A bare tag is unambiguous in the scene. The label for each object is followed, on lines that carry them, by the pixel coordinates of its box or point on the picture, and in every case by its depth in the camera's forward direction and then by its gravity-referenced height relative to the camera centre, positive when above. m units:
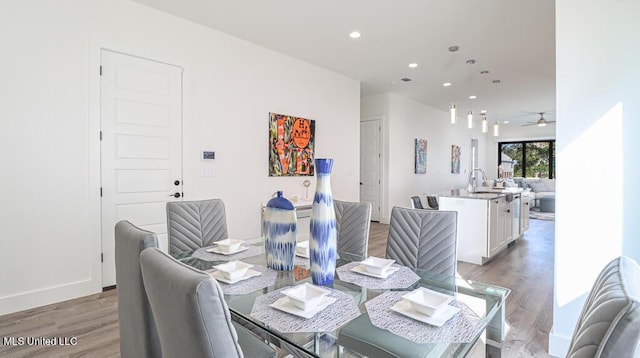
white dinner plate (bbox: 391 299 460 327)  1.04 -0.48
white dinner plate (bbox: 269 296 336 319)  1.10 -0.48
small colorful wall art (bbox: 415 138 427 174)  7.32 +0.53
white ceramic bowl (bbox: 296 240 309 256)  1.87 -0.44
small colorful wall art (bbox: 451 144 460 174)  9.02 +0.55
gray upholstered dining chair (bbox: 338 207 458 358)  1.81 -0.40
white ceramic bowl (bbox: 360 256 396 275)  1.52 -0.45
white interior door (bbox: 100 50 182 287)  2.93 +0.33
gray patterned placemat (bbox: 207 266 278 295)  1.35 -0.49
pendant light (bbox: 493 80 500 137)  5.49 +0.95
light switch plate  3.57 +0.05
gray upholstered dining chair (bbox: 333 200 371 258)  2.23 -0.37
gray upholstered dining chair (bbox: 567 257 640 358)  0.51 -0.26
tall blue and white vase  1.36 -0.23
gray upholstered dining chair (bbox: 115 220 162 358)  1.12 -0.47
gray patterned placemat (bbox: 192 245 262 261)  1.83 -0.48
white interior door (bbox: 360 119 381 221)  6.61 +0.29
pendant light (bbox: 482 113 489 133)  5.00 +0.85
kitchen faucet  4.66 -0.14
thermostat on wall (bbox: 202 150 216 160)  3.57 +0.26
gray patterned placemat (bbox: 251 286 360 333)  1.04 -0.50
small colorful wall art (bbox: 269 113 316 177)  4.28 +0.46
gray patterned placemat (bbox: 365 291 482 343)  0.97 -0.50
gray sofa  8.93 -0.26
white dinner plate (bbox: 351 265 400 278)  1.50 -0.47
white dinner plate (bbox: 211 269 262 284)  1.44 -0.48
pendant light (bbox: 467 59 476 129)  4.44 +1.72
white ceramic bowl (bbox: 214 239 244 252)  1.93 -0.43
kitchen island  3.81 -0.58
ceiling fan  8.41 +1.80
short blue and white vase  1.53 -0.28
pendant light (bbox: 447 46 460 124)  4.01 +0.91
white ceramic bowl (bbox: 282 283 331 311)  1.13 -0.46
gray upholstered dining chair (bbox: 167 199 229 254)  2.20 -0.35
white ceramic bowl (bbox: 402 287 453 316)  1.06 -0.45
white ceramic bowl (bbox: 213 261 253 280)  1.46 -0.46
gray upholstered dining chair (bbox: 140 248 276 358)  0.69 -0.32
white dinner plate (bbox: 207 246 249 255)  1.91 -0.47
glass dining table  0.98 -0.50
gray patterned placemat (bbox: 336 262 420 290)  1.41 -0.49
